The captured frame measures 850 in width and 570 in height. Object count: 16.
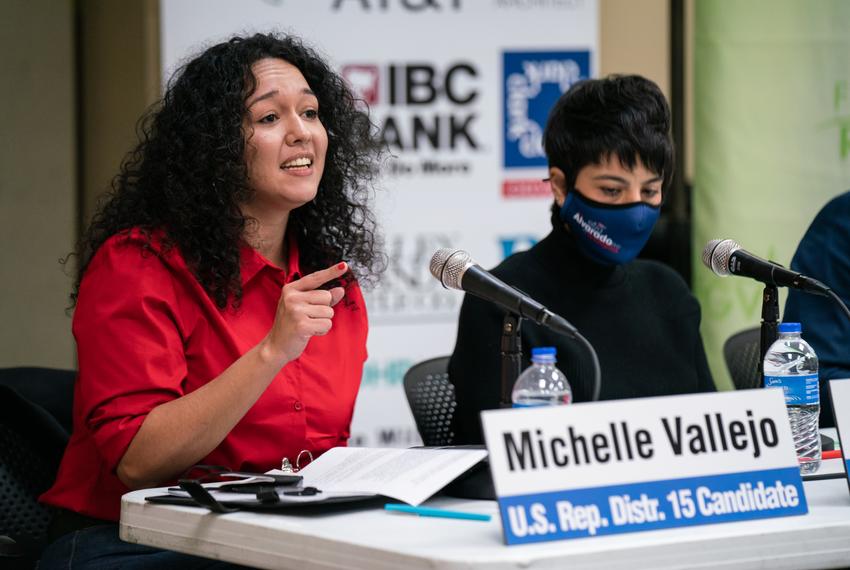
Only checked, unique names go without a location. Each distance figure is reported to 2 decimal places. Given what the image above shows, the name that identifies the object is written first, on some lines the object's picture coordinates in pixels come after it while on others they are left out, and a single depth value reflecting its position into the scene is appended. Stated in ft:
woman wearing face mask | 17.13
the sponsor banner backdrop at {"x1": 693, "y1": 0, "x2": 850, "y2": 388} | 22.97
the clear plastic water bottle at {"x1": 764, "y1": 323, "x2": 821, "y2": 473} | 15.98
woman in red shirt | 15.95
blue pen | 15.01
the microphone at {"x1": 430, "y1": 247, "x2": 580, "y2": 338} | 15.22
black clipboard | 15.11
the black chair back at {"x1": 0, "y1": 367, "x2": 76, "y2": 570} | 16.67
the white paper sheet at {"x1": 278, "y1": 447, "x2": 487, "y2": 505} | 15.23
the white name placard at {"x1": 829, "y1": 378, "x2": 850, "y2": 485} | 15.22
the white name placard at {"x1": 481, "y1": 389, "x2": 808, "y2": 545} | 14.62
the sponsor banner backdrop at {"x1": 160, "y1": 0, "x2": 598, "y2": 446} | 23.05
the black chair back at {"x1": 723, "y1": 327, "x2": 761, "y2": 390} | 18.37
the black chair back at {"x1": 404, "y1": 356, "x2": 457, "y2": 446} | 17.58
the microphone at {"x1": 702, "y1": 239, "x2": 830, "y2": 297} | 15.90
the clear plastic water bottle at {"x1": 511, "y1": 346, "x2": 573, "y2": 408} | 15.58
